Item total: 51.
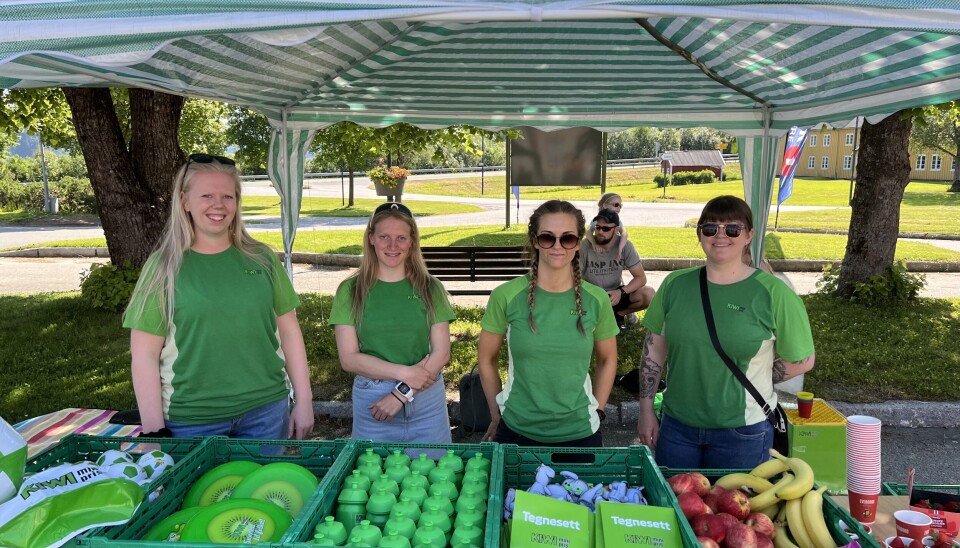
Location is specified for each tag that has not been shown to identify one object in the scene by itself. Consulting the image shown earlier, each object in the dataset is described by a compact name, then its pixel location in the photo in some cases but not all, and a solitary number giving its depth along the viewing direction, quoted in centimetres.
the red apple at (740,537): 171
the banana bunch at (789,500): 182
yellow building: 5106
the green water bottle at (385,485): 182
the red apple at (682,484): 193
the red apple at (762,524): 181
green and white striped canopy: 182
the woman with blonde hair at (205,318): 246
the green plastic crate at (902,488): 223
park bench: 829
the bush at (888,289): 846
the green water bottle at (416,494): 180
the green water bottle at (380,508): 177
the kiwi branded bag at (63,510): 154
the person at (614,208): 619
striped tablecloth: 370
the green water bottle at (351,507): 181
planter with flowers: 1941
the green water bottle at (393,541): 156
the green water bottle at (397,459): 200
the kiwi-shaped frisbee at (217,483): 197
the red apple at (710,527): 172
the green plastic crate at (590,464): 208
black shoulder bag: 261
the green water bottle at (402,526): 162
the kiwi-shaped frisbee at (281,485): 191
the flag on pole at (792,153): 1092
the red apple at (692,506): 181
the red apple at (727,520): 174
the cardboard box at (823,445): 372
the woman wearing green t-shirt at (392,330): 298
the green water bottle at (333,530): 160
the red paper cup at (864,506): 213
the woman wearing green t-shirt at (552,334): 263
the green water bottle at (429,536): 159
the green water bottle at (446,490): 185
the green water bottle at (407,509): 170
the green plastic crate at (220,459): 187
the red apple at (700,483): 196
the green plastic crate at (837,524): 169
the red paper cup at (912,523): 185
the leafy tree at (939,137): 3566
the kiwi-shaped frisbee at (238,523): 162
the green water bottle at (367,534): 159
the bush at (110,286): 821
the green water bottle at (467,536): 160
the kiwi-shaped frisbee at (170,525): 175
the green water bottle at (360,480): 188
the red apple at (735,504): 185
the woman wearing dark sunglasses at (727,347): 260
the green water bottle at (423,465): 199
